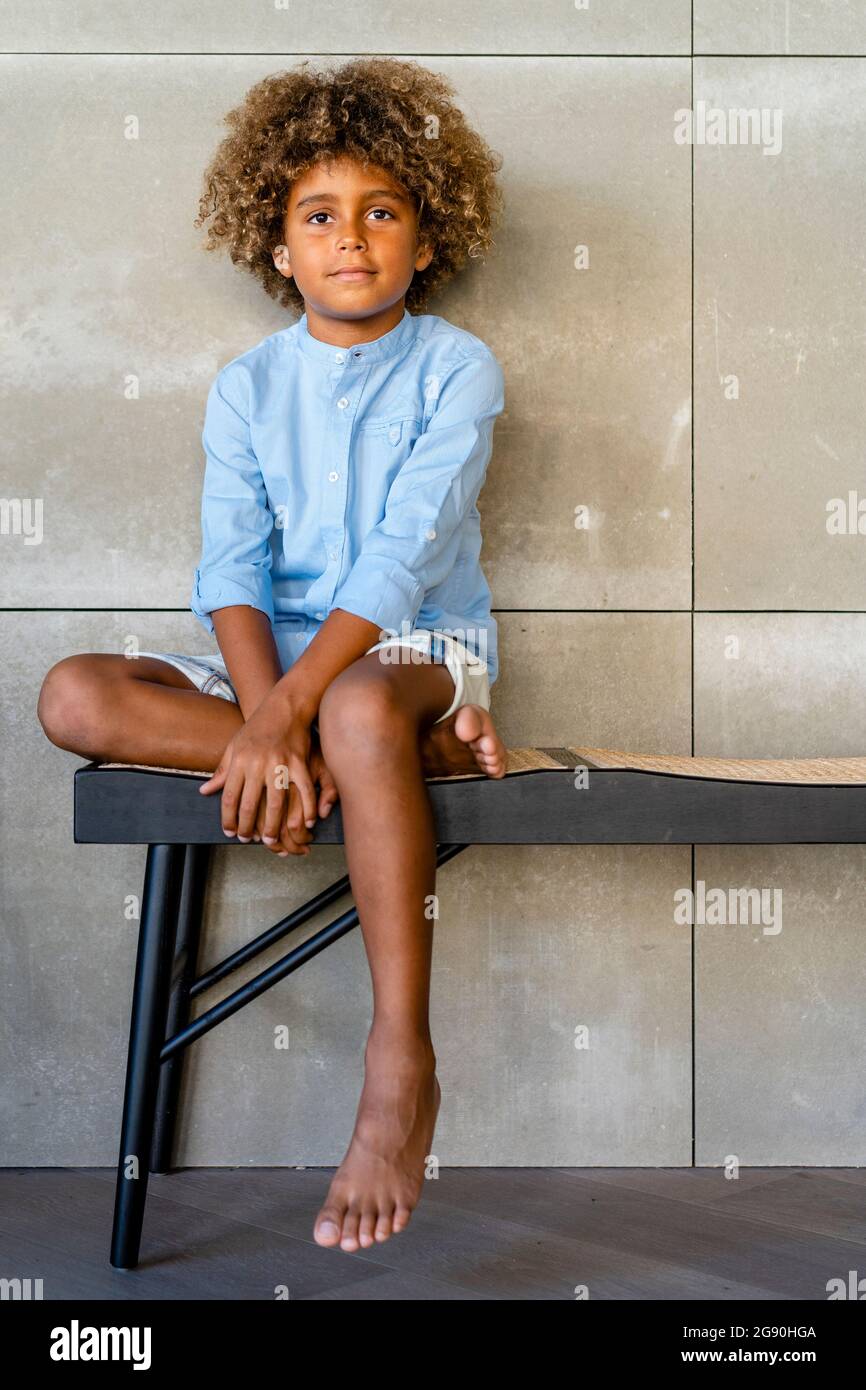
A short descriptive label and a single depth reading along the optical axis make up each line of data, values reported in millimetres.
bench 1259
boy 1247
